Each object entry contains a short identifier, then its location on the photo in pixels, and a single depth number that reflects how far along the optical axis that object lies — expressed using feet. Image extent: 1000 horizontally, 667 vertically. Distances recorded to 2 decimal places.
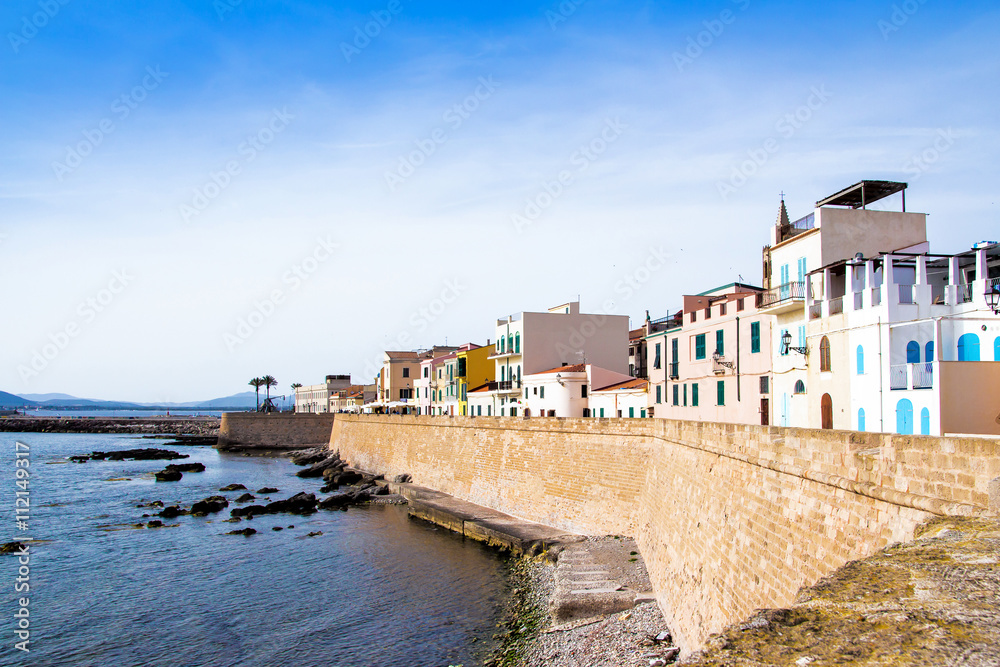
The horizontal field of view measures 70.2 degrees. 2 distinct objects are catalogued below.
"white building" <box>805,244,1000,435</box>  50.67
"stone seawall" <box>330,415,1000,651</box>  24.86
